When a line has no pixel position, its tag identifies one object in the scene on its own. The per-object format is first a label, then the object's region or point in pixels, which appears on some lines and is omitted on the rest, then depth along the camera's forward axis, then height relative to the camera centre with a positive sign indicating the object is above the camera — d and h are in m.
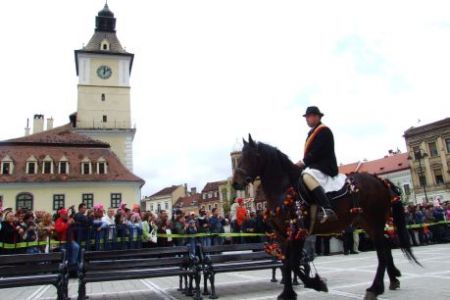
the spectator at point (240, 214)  17.64 +0.97
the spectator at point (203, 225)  16.22 +0.58
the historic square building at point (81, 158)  41.62 +9.96
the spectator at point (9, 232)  12.41 +0.65
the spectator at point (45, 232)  14.20 +0.67
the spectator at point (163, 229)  16.27 +0.53
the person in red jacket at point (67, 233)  12.14 +0.53
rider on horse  6.68 +1.22
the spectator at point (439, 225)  21.83 -0.19
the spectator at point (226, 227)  18.59 +0.53
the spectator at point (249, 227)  17.20 +0.36
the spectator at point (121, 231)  14.77 +0.50
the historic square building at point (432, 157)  60.16 +9.97
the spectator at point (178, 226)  16.20 +0.59
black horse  6.46 +0.43
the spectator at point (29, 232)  13.15 +0.64
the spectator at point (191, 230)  15.81 +0.39
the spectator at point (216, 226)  16.80 +0.52
